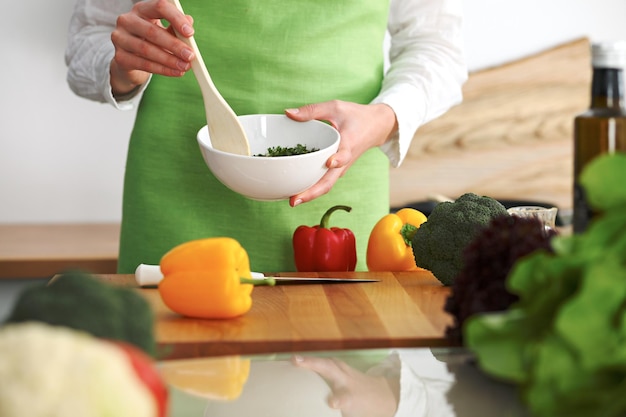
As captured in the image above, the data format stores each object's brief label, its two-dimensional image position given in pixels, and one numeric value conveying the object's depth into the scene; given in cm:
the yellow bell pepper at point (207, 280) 112
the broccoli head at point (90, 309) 83
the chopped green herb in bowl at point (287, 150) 141
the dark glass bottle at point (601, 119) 97
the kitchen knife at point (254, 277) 122
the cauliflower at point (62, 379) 72
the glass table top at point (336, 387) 91
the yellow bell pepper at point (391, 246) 138
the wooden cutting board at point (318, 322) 105
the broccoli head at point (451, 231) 122
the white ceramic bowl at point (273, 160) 132
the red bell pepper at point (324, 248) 145
